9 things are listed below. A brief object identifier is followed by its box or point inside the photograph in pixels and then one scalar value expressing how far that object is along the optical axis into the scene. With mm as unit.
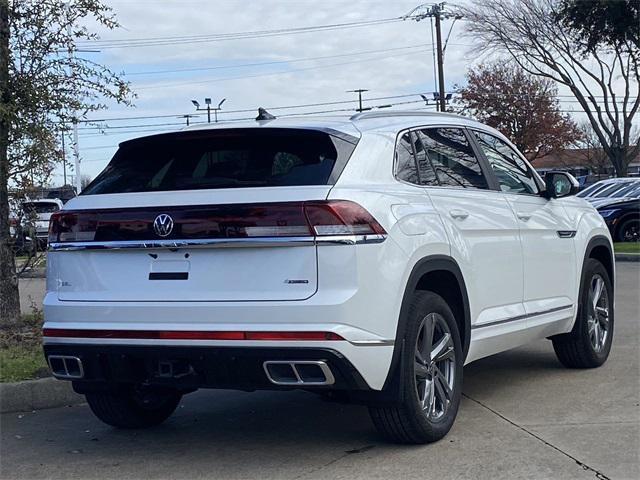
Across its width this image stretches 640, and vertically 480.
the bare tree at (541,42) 32531
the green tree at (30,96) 8414
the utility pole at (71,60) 8656
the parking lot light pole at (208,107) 48962
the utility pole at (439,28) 39562
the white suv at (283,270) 4477
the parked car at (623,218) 21328
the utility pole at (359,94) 53528
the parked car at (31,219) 8750
